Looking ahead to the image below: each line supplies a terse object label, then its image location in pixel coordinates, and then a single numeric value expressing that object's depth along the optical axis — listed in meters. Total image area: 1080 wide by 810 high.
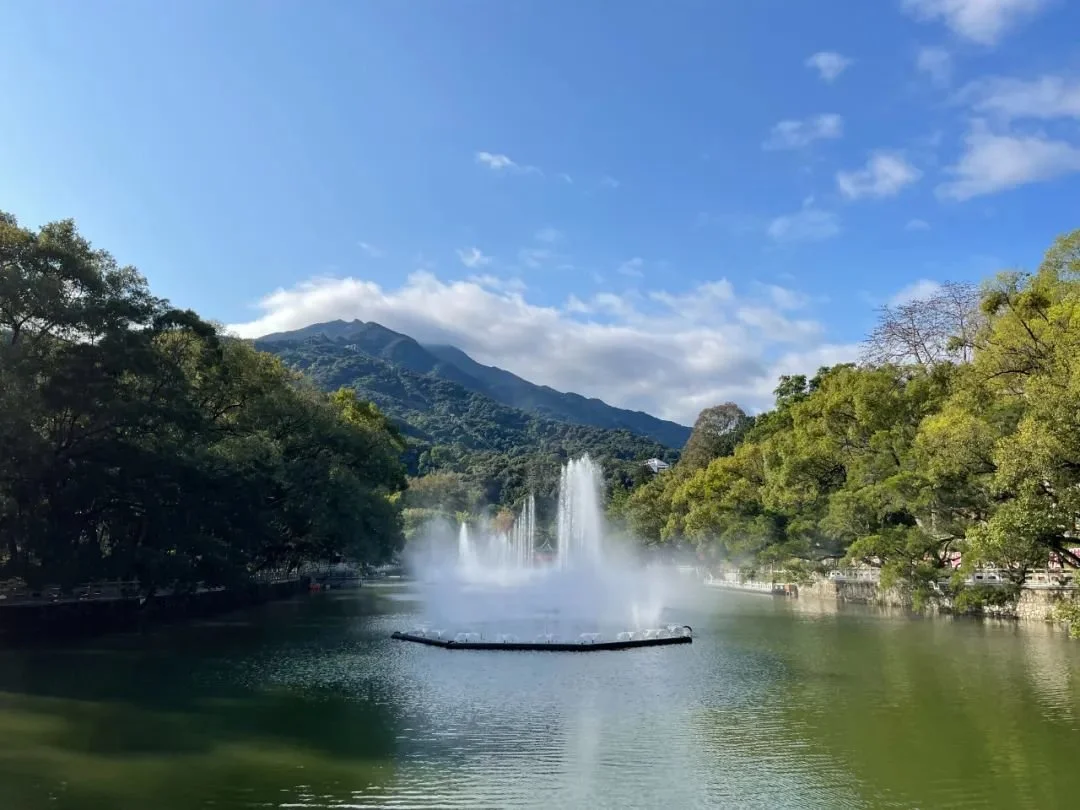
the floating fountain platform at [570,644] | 23.28
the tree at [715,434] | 86.25
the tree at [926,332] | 40.38
